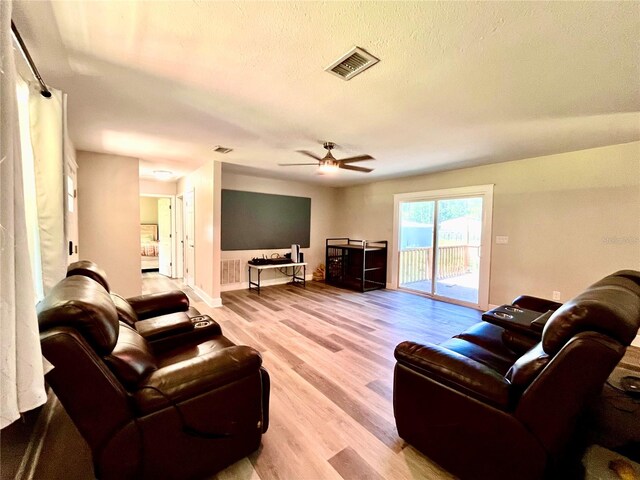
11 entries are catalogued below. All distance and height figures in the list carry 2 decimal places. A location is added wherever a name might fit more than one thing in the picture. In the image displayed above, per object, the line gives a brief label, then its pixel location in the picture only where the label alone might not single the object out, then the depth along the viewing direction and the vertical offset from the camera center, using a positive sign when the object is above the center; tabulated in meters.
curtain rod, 1.33 +0.85
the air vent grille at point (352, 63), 1.63 +1.04
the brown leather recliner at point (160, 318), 1.90 -0.73
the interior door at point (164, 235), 6.97 -0.26
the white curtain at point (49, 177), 1.71 +0.30
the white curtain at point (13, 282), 0.83 -0.19
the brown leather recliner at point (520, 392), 1.05 -0.75
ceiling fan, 3.25 +0.80
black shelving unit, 5.94 -0.83
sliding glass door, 4.73 -0.30
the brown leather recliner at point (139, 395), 1.02 -0.75
